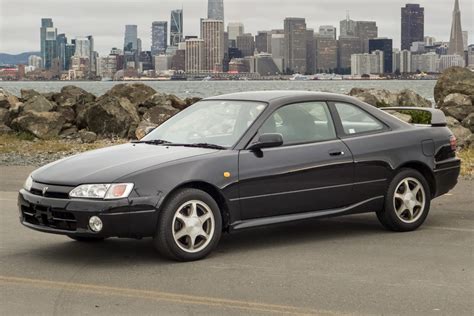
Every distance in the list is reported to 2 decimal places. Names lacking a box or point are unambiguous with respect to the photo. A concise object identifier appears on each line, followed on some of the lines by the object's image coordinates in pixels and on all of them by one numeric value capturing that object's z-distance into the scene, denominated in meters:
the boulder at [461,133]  22.22
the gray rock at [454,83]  30.46
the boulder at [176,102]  33.56
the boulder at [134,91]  35.78
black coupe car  8.83
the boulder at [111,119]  27.44
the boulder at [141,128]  24.50
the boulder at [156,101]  32.72
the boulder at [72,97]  32.56
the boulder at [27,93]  36.56
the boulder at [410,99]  32.62
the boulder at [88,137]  26.19
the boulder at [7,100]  33.94
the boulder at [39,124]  27.03
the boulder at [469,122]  24.81
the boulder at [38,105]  29.36
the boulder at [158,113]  28.92
